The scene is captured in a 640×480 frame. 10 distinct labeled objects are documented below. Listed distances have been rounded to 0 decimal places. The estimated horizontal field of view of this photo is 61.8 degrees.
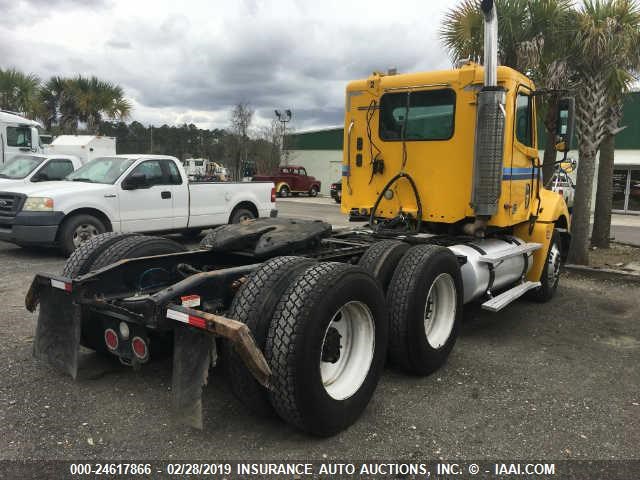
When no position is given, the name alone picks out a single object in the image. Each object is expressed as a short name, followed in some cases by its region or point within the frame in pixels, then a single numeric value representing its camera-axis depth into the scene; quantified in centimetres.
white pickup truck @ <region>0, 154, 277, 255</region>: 877
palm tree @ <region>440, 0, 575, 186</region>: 902
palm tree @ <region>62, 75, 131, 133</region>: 2734
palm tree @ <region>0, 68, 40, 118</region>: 2500
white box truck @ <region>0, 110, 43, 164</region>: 1520
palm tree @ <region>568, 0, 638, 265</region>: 848
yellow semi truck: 306
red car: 3338
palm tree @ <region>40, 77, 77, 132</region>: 2767
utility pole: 4025
